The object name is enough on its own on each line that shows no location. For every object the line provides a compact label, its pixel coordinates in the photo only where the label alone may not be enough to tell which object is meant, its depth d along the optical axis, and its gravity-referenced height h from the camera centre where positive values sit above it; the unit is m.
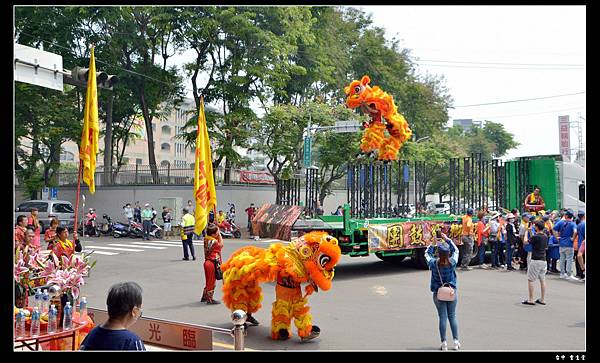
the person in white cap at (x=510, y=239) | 14.41 -1.39
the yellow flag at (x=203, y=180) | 9.48 +0.12
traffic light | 8.49 +1.70
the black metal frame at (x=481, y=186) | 15.86 -0.02
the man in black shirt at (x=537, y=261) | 9.80 -1.35
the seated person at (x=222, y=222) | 24.28 -1.56
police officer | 16.22 -1.34
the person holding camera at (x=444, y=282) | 7.04 -1.25
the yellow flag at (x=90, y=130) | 8.21 +0.85
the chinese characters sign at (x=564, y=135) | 39.81 +3.64
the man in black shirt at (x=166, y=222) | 25.05 -1.58
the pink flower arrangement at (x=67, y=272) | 6.38 -1.00
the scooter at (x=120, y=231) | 24.81 -1.95
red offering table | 5.39 -1.48
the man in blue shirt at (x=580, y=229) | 11.98 -0.95
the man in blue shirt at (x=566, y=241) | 12.43 -1.26
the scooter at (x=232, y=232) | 25.22 -2.08
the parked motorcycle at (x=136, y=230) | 24.61 -1.91
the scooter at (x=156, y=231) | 24.62 -1.95
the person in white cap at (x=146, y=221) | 23.77 -1.46
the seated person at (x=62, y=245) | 8.66 -0.91
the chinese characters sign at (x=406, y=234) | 13.11 -1.19
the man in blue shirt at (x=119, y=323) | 3.65 -0.92
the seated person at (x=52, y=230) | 13.08 -1.01
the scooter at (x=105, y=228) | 25.97 -1.91
